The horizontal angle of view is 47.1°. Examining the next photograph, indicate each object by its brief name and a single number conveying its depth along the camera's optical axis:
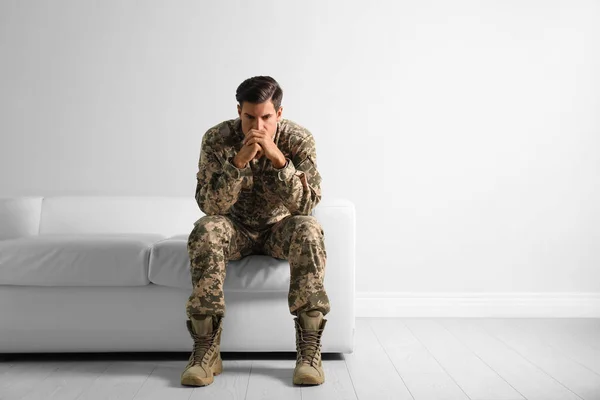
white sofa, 2.39
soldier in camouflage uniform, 2.16
